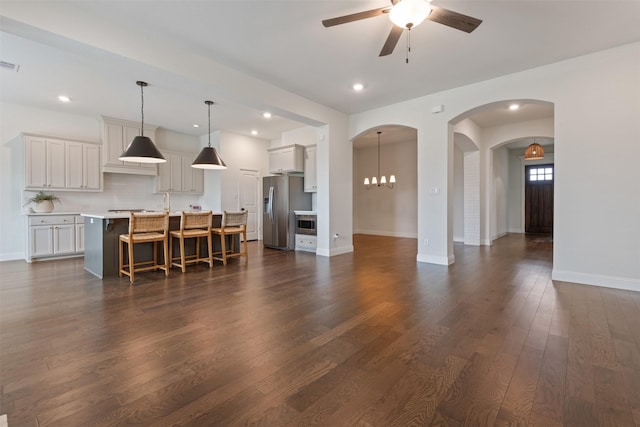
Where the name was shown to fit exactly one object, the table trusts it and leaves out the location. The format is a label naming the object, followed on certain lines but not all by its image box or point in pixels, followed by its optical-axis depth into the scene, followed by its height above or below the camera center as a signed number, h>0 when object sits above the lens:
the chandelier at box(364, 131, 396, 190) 8.21 +0.90
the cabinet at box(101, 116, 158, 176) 6.18 +1.53
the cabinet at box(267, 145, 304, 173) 6.94 +1.29
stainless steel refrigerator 6.73 +0.11
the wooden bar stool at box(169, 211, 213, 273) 4.53 -0.31
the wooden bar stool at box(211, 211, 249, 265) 4.99 -0.30
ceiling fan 2.25 +1.61
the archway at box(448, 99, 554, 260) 5.83 +1.64
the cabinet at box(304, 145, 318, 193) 6.86 +1.00
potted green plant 5.43 +0.21
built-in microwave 6.45 -0.29
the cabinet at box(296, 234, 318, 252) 6.37 -0.69
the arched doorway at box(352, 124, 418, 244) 9.02 +0.78
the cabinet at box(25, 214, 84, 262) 5.26 -0.43
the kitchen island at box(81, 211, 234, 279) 4.16 -0.48
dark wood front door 9.50 +0.38
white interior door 8.08 +0.43
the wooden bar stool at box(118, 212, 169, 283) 3.99 -0.34
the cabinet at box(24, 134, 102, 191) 5.38 +0.96
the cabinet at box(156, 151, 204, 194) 7.20 +0.96
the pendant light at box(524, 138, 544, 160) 6.95 +1.41
